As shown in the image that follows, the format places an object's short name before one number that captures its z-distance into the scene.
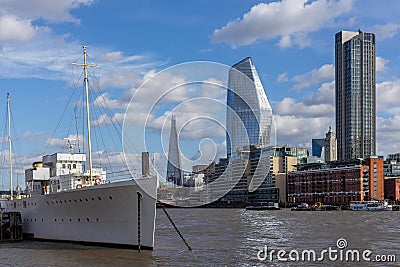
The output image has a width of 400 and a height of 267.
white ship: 37.31
